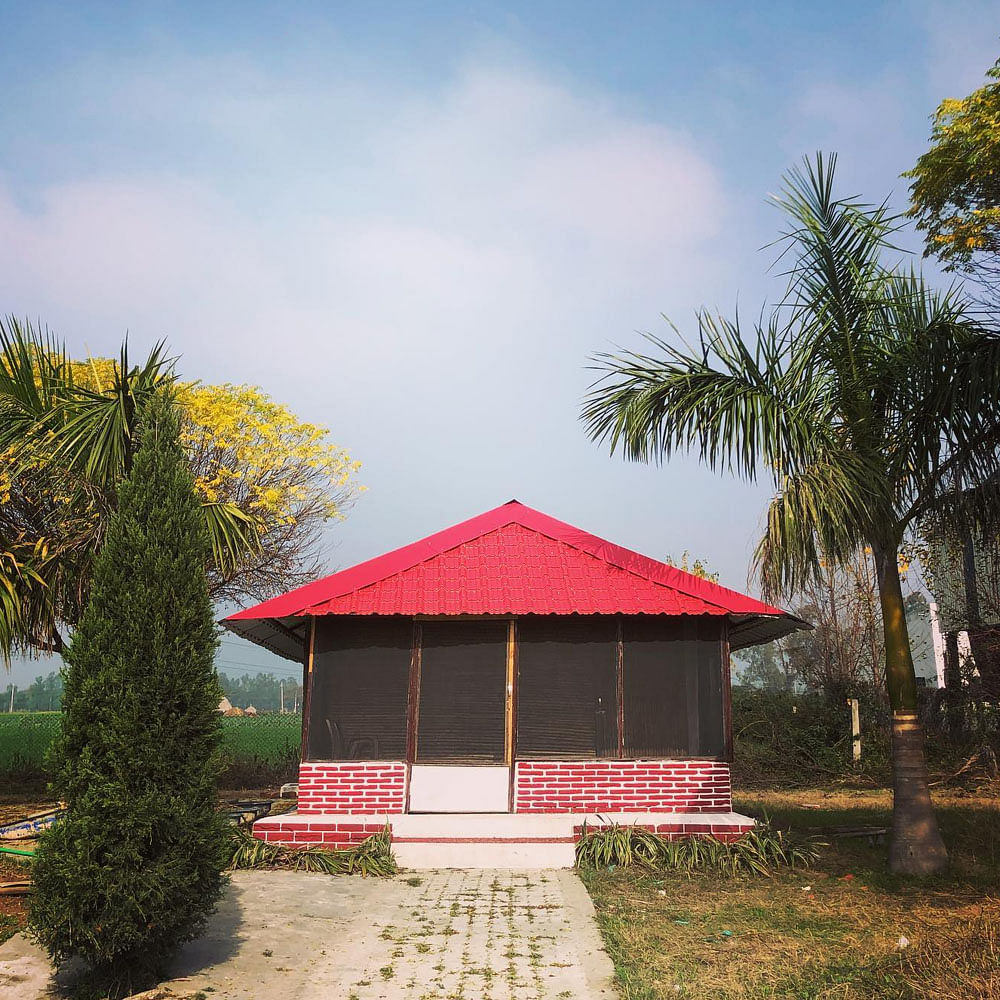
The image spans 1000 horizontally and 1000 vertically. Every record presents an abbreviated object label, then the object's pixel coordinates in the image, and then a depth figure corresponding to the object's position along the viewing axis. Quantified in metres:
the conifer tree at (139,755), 5.08
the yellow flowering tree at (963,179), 11.95
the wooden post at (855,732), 17.19
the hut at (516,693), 9.76
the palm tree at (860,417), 7.95
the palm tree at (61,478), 7.92
